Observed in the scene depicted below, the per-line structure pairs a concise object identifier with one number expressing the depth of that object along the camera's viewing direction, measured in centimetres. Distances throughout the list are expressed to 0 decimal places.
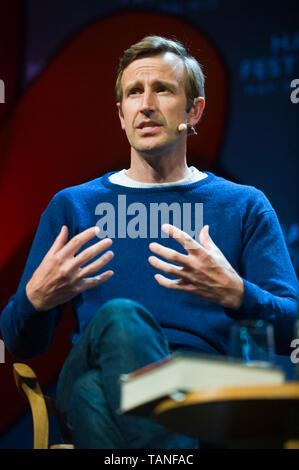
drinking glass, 477
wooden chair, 514
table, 465
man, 488
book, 467
